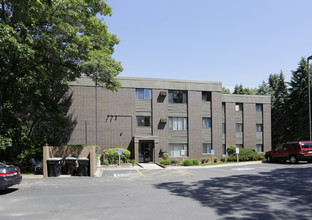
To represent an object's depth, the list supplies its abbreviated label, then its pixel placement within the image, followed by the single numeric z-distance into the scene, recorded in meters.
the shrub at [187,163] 24.23
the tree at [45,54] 15.70
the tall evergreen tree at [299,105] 42.03
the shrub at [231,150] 32.16
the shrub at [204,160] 29.61
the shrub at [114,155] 25.30
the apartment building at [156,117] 27.73
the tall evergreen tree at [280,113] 47.50
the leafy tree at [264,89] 57.09
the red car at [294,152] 20.98
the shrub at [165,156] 28.38
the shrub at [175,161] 25.96
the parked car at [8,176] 10.76
